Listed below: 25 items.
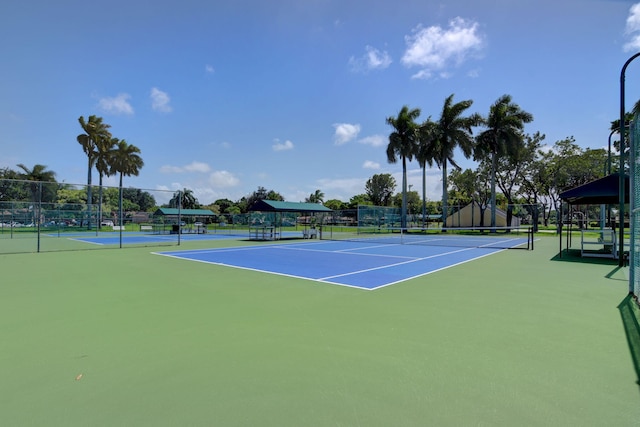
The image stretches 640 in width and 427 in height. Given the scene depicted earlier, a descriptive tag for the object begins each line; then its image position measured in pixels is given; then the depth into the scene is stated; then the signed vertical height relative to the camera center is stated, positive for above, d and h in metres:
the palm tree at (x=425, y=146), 34.81 +7.25
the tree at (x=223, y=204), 91.94 +3.18
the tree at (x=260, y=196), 92.11 +5.35
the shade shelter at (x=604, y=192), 12.09 +0.97
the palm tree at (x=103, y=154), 38.00 +6.61
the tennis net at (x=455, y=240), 18.65 -1.39
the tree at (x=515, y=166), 39.92 +6.16
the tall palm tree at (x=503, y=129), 32.34 +8.37
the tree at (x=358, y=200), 81.57 +4.13
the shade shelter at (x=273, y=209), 29.48 +0.67
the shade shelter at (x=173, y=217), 28.66 -0.17
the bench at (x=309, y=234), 23.56 -1.16
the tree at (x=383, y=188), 83.25 +6.98
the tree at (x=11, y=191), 32.27 +2.23
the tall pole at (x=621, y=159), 9.02 +1.65
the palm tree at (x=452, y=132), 33.97 +8.38
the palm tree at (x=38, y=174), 51.48 +5.99
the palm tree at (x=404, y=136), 34.84 +8.11
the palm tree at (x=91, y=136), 36.91 +8.33
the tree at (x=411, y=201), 83.31 +4.09
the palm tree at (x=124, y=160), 39.94 +6.55
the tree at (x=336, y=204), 85.26 +3.25
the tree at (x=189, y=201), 87.19 +3.71
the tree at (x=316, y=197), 91.19 +5.13
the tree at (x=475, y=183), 44.44 +4.69
